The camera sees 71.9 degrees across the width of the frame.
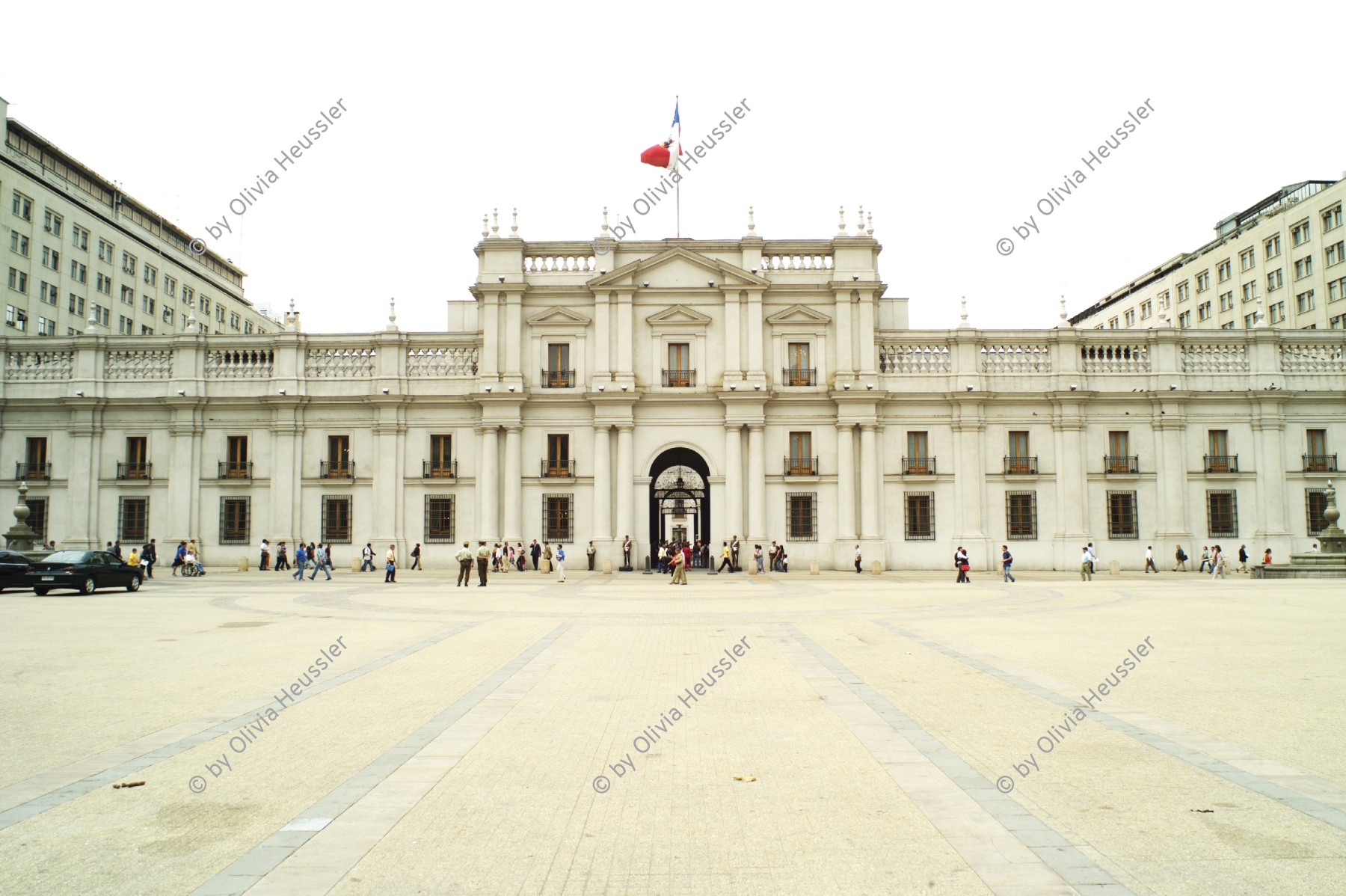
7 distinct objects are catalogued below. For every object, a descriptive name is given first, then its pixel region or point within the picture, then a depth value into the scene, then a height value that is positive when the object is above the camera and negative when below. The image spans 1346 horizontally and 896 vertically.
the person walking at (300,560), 36.13 -1.77
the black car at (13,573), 29.22 -1.78
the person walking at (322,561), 36.44 -1.84
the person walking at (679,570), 34.03 -2.11
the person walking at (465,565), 32.34 -1.78
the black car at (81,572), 27.89 -1.75
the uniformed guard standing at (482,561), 31.94 -1.63
